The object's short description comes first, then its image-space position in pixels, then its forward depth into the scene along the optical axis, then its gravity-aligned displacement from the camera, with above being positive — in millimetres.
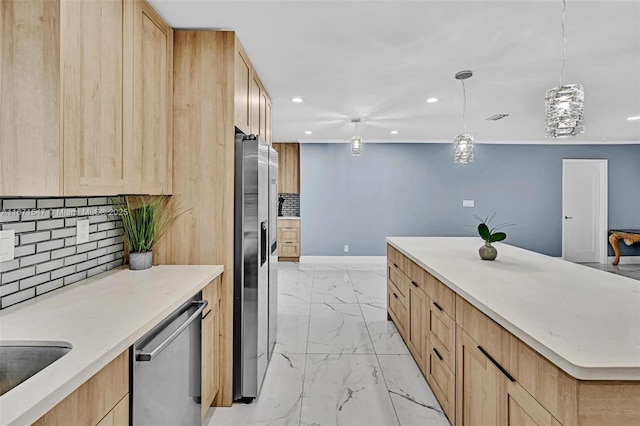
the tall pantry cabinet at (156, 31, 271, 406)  2105 +291
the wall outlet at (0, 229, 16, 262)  1312 -143
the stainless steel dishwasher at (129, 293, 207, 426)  1168 -639
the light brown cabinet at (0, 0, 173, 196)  1193 +426
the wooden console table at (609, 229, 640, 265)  6207 -490
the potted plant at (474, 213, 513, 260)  2398 -223
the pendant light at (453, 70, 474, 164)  3297 +591
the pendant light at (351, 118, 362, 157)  4605 +870
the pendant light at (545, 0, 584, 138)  1739 +513
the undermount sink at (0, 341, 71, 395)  1023 -442
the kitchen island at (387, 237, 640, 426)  962 -458
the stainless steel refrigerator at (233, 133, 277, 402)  2135 -362
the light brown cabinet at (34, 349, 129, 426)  838 -522
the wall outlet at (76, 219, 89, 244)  1724 -119
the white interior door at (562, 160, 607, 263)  6758 +47
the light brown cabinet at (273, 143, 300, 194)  6910 +841
